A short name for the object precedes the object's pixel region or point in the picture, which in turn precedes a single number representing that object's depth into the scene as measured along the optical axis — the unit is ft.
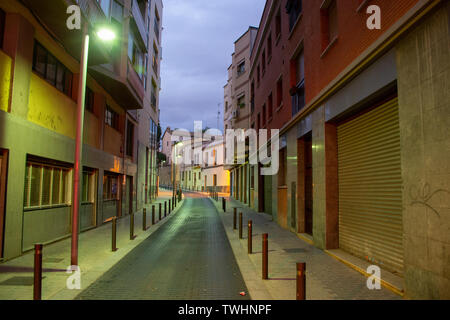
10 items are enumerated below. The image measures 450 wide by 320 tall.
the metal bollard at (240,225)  35.60
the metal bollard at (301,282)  13.24
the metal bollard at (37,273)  15.07
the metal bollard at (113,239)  28.62
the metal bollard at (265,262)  19.74
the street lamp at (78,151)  22.24
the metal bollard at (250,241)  27.68
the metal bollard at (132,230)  34.92
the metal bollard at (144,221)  41.03
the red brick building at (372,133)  14.40
